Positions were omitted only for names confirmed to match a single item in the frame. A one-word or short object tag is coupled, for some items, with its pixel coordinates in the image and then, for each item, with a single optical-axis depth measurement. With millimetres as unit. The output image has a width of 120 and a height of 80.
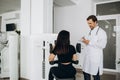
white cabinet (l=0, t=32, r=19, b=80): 4051
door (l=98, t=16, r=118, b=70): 5855
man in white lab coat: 2650
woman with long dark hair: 2284
